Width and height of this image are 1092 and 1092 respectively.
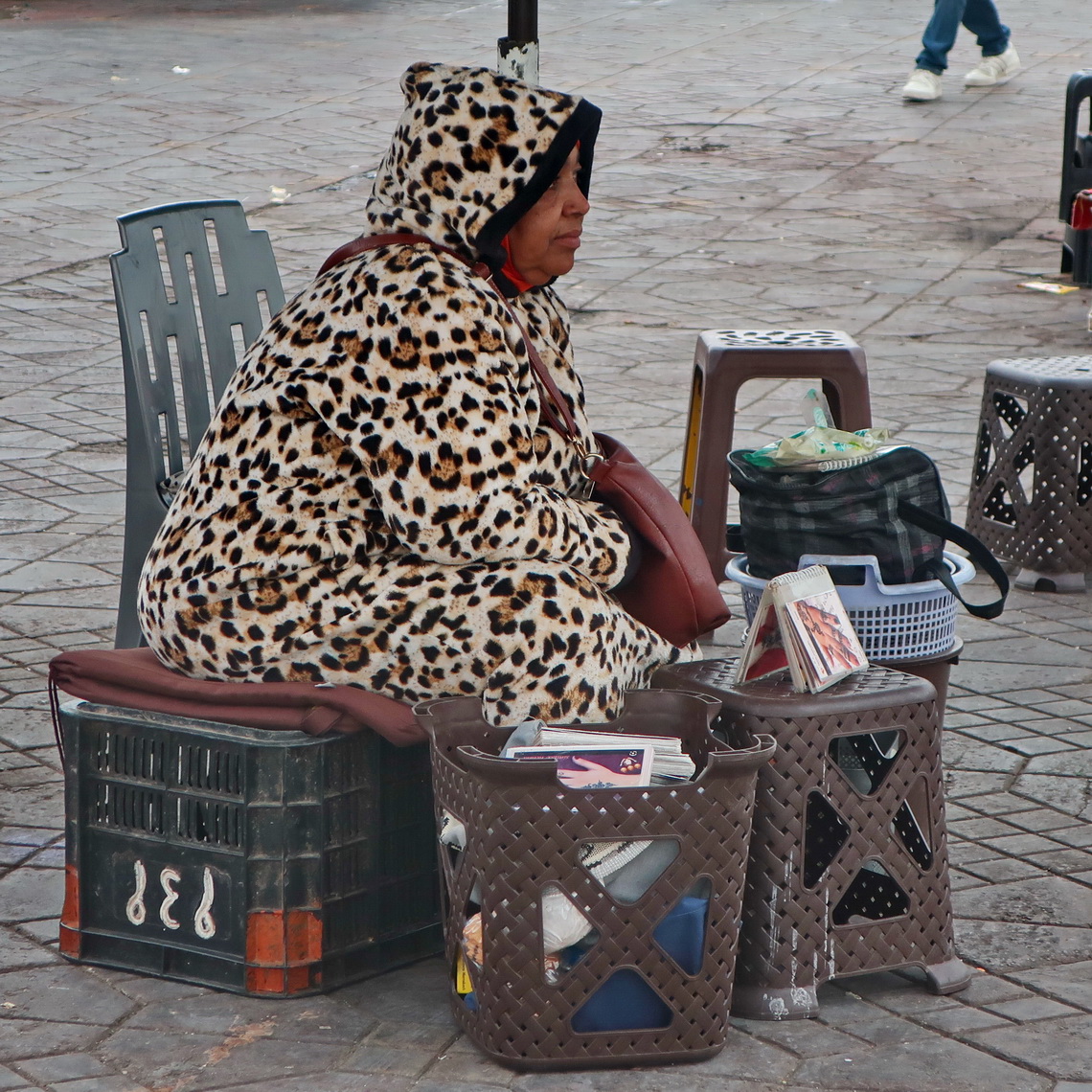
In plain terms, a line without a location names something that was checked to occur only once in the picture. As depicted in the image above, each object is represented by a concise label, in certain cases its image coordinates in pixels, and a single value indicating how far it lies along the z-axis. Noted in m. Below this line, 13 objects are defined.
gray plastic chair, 7.65
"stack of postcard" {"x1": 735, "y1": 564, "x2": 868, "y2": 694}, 5.84
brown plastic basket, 5.19
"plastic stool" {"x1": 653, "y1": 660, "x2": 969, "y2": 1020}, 5.71
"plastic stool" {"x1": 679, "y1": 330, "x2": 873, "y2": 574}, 9.03
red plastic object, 16.30
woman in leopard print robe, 5.74
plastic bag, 6.96
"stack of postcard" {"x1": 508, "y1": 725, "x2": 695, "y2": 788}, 5.37
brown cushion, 5.71
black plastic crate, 5.77
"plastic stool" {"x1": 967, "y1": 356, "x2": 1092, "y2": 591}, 10.30
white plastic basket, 6.73
